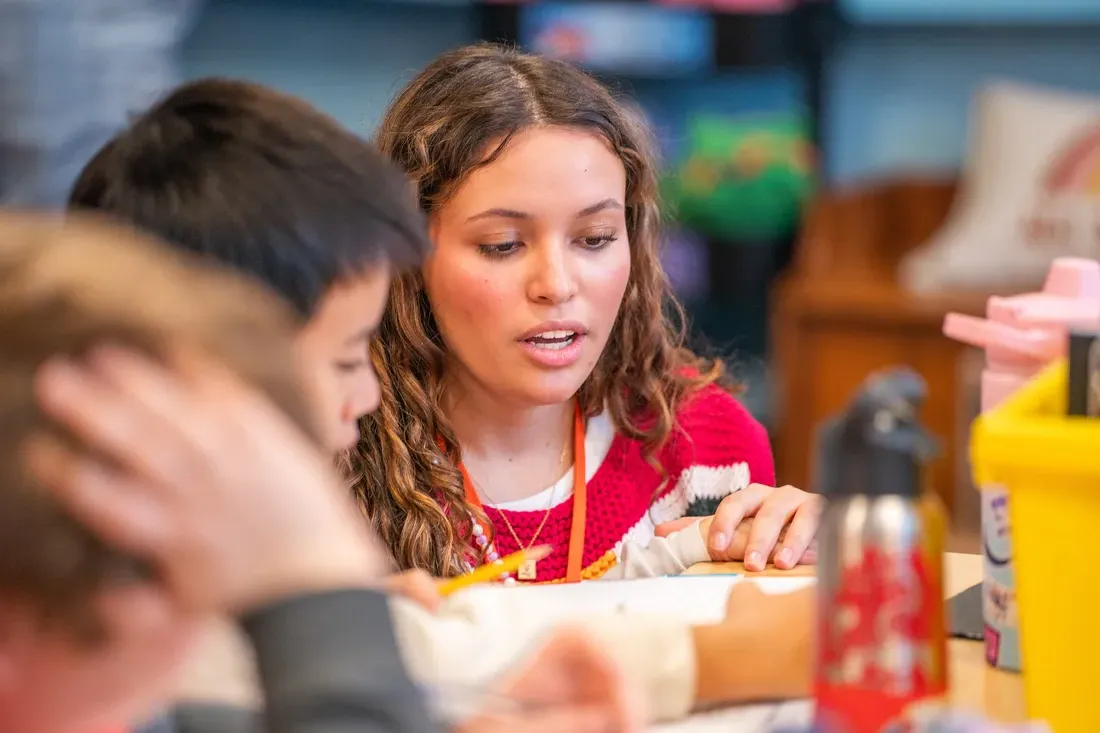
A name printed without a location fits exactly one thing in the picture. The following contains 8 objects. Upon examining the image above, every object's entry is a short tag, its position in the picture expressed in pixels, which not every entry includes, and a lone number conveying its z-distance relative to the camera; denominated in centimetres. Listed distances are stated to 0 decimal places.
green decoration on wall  388
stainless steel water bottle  140
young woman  184
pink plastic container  155
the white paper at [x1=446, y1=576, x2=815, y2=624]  157
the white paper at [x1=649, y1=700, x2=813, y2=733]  148
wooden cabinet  356
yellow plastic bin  141
